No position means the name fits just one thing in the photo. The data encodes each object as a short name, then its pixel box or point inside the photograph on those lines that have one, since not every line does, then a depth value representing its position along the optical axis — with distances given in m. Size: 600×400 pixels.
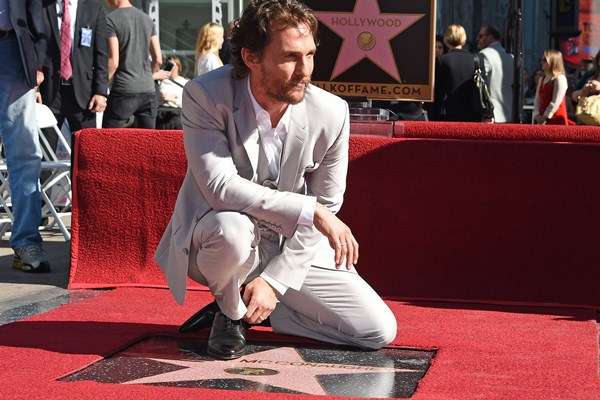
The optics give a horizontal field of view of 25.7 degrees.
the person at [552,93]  12.49
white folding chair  8.38
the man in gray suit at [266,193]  4.70
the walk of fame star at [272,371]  4.41
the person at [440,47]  12.98
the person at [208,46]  11.14
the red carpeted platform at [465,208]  6.22
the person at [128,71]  10.02
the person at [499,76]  11.41
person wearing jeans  7.00
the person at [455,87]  10.91
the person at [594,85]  11.72
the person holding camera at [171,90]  11.88
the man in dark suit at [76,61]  7.29
